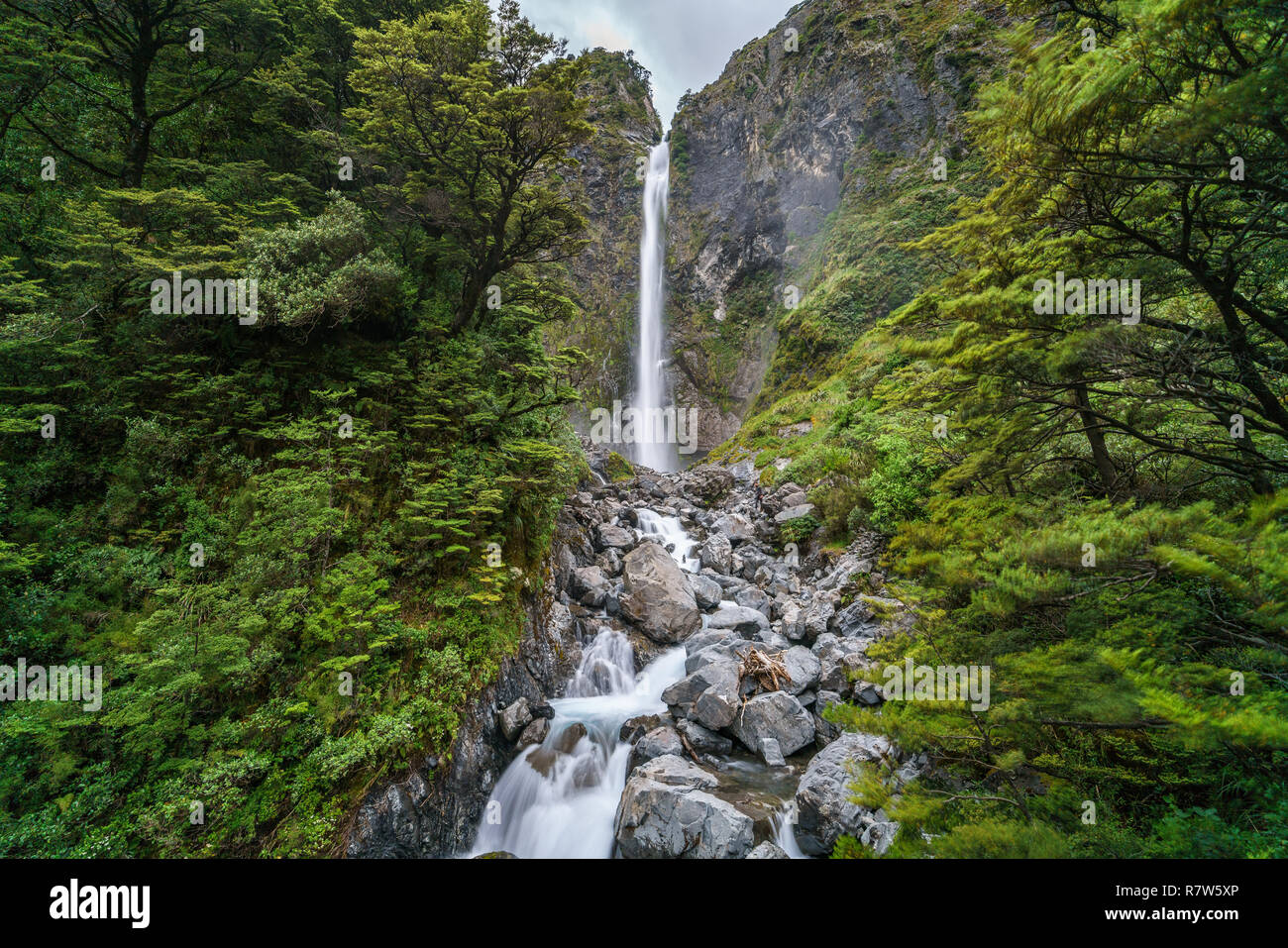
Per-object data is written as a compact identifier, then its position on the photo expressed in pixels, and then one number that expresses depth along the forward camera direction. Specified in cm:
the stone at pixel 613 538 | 1455
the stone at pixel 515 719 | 766
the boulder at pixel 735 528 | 1722
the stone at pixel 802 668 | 870
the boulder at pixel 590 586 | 1173
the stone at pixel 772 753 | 755
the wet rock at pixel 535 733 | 778
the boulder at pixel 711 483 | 2377
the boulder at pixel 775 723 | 782
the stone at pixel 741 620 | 1106
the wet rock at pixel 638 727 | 831
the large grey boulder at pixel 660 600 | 1130
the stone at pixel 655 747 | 775
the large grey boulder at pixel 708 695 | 812
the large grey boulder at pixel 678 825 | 558
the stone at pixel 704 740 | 786
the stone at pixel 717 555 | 1504
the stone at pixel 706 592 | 1262
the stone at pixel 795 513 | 1582
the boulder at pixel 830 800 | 562
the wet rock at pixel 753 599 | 1240
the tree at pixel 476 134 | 888
